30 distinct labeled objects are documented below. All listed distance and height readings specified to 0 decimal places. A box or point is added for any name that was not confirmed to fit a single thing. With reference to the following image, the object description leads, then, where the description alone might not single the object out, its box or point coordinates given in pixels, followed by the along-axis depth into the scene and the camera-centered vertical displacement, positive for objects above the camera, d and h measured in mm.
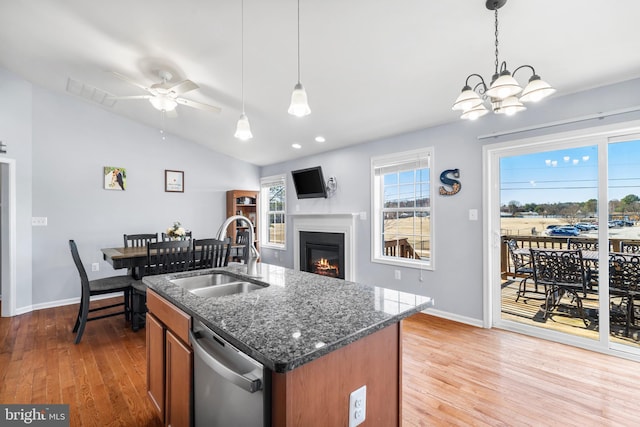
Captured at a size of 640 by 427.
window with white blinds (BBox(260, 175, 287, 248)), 5926 +102
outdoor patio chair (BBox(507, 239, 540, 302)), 3180 -539
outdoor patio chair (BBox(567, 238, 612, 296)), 2699 -438
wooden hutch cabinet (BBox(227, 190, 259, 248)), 5645 +173
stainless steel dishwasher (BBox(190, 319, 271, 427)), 867 -565
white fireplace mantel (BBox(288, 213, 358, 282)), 4445 -196
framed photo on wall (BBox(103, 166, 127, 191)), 4523 +578
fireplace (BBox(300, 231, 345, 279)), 4680 -630
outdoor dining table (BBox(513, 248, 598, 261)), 2699 -376
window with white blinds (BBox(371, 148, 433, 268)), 3744 +92
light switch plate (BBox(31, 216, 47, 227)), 3991 -66
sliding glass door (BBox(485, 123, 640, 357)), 2578 -222
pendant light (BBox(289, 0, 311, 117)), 1712 +648
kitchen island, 850 -378
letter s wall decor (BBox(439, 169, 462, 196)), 3383 +352
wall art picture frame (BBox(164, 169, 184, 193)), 5105 +588
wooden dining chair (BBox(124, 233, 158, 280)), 3568 -351
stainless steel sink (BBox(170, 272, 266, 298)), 1751 -424
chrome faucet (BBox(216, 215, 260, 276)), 1853 -255
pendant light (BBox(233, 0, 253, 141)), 2211 +640
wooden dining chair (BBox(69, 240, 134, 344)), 2918 -749
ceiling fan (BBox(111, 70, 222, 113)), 2740 +1172
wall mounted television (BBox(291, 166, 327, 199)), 4882 +539
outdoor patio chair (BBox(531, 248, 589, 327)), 2826 -607
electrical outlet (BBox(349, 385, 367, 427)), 1015 -657
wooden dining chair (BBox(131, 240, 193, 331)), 2875 -440
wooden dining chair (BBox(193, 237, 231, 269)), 3074 -406
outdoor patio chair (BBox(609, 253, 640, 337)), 2557 -608
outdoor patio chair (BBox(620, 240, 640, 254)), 2525 -284
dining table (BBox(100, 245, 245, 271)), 3053 -434
